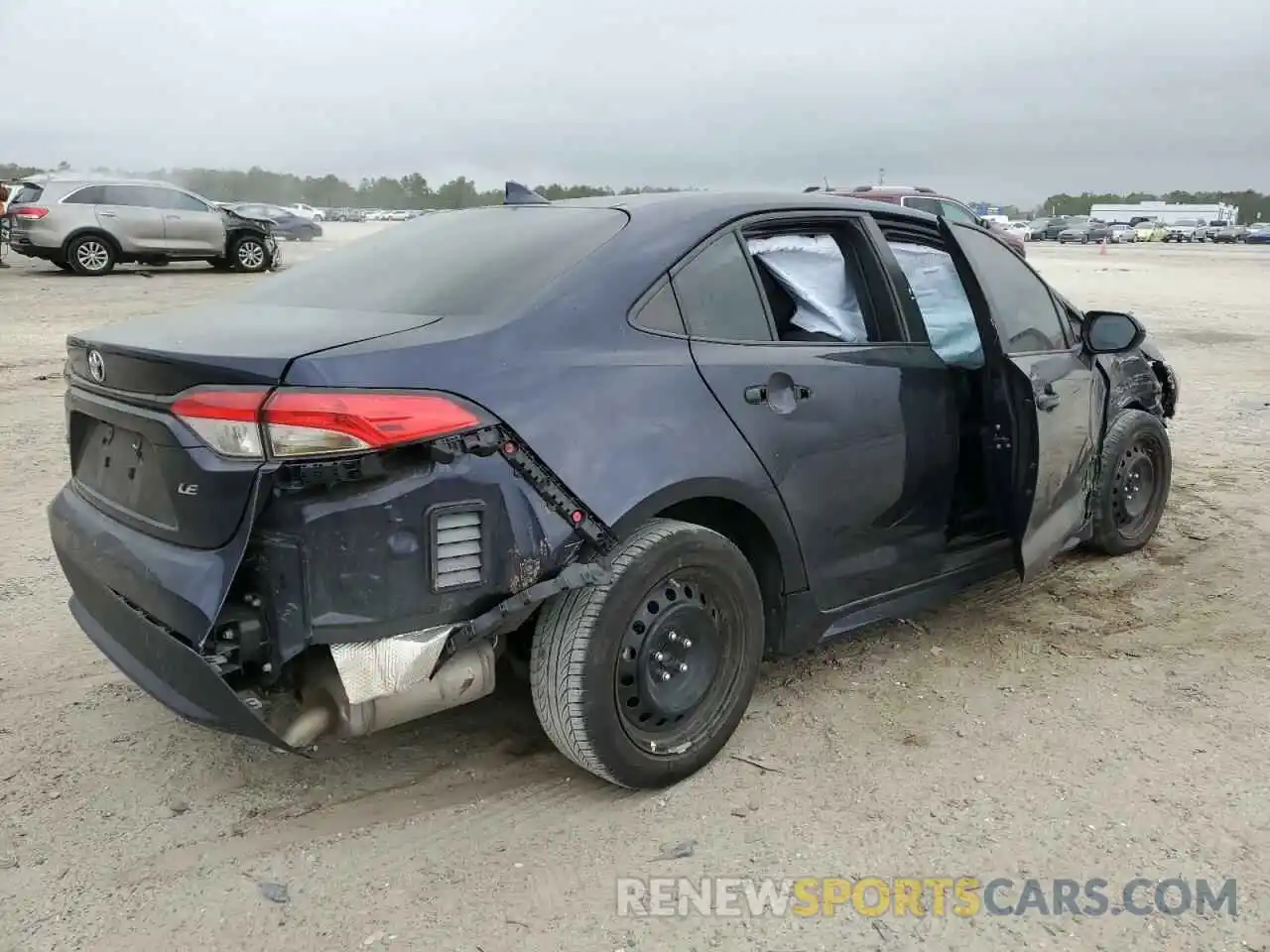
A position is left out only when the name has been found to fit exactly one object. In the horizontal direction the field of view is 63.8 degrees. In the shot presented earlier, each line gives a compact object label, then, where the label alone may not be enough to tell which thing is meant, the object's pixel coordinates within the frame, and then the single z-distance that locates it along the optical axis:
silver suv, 16.64
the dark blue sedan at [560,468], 2.38
